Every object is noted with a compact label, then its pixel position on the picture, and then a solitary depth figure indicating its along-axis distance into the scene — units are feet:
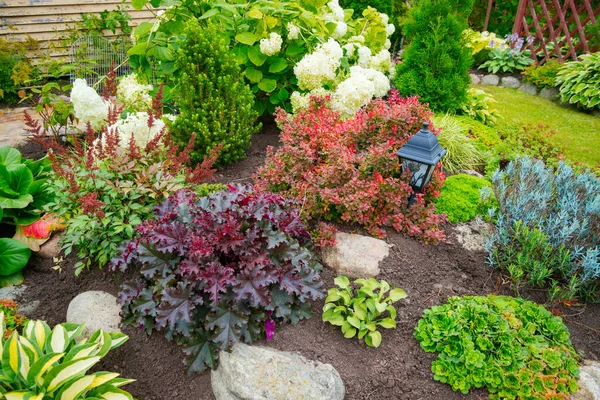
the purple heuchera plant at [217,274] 7.08
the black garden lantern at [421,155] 9.05
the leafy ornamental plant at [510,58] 25.79
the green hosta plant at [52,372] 5.91
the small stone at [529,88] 24.47
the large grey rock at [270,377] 6.60
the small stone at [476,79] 26.11
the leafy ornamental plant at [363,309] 7.60
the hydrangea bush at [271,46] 13.04
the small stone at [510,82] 25.41
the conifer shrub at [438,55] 16.19
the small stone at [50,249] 10.07
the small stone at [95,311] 8.04
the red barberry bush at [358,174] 9.52
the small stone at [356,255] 8.95
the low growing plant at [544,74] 23.65
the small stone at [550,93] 23.35
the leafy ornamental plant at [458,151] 14.26
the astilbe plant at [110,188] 8.53
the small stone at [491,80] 25.84
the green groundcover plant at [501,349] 6.89
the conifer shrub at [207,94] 11.55
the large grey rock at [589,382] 6.85
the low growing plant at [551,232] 8.52
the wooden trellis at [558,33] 25.08
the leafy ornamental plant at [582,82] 20.94
